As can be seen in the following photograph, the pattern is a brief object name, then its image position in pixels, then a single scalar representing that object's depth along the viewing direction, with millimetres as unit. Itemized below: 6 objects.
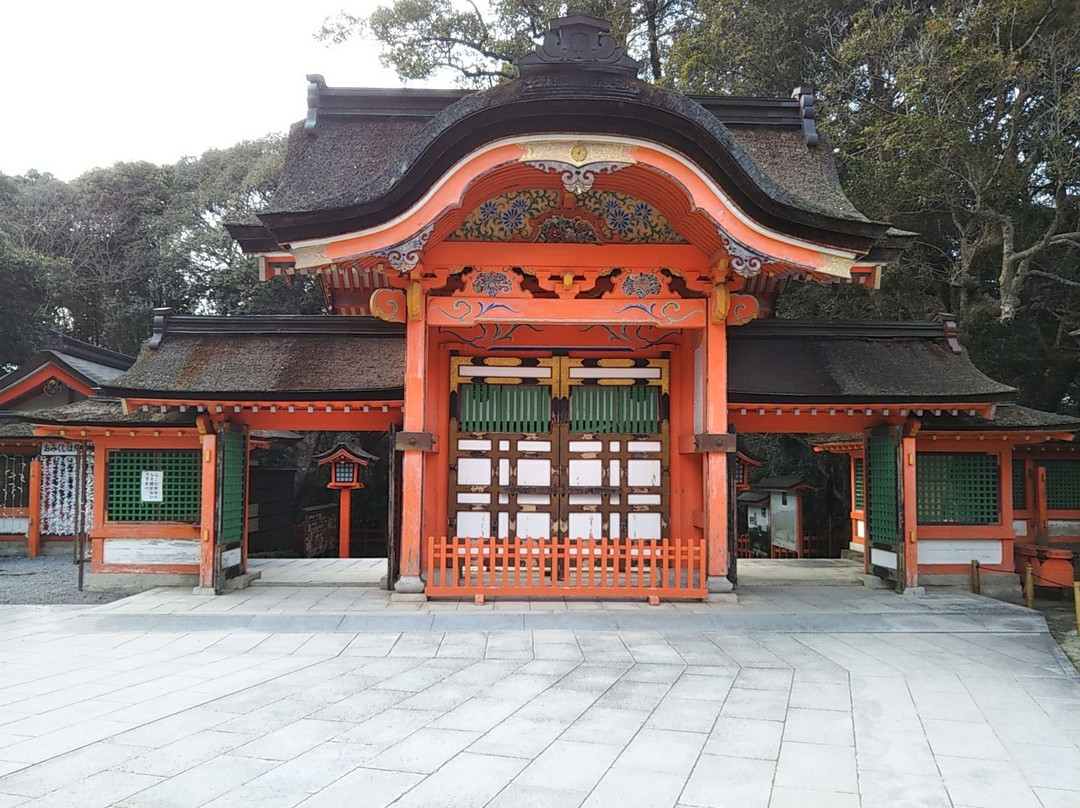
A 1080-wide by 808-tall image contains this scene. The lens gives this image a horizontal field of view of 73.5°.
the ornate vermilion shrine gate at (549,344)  7293
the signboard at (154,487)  9414
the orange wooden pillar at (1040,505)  12344
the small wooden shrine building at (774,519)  14453
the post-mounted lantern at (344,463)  12938
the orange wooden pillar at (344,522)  13109
